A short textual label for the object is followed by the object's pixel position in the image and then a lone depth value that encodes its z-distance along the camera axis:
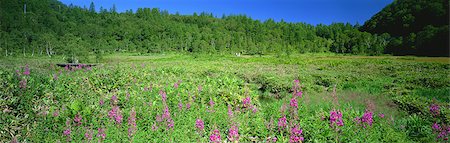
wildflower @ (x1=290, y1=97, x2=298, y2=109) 5.55
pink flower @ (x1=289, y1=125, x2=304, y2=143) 4.75
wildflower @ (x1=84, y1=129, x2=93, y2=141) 4.80
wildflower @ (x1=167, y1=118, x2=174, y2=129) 5.27
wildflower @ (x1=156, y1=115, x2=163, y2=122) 5.38
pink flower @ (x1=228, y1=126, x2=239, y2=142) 4.38
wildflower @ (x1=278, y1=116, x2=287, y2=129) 5.36
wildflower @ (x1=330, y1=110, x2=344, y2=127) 4.84
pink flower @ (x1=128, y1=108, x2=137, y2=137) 4.89
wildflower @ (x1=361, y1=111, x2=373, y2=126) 5.02
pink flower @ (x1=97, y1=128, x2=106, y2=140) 4.81
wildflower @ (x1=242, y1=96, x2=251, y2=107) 7.16
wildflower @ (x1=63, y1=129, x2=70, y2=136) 4.90
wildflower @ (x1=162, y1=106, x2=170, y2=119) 5.49
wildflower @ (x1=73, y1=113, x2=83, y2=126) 5.36
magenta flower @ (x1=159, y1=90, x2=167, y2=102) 6.84
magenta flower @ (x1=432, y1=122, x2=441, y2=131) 5.52
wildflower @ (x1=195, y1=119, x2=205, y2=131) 5.02
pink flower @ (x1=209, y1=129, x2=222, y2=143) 4.04
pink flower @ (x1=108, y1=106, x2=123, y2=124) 5.40
